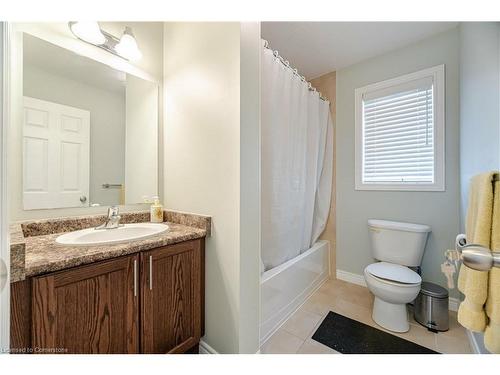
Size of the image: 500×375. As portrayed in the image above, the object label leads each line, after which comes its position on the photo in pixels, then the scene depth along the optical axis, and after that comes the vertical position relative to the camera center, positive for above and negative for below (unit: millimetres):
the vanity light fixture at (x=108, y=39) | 1121 +867
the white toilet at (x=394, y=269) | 1424 -636
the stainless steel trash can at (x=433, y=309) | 1455 -887
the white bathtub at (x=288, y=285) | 1426 -823
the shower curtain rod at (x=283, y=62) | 1540 +999
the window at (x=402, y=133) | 1734 +512
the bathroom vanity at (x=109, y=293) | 672 -433
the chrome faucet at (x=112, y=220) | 1161 -195
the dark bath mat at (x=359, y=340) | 1278 -1018
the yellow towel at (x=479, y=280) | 562 -258
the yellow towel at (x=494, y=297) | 530 -290
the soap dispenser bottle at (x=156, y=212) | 1364 -175
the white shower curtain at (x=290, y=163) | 1541 +211
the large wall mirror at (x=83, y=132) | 1027 +321
